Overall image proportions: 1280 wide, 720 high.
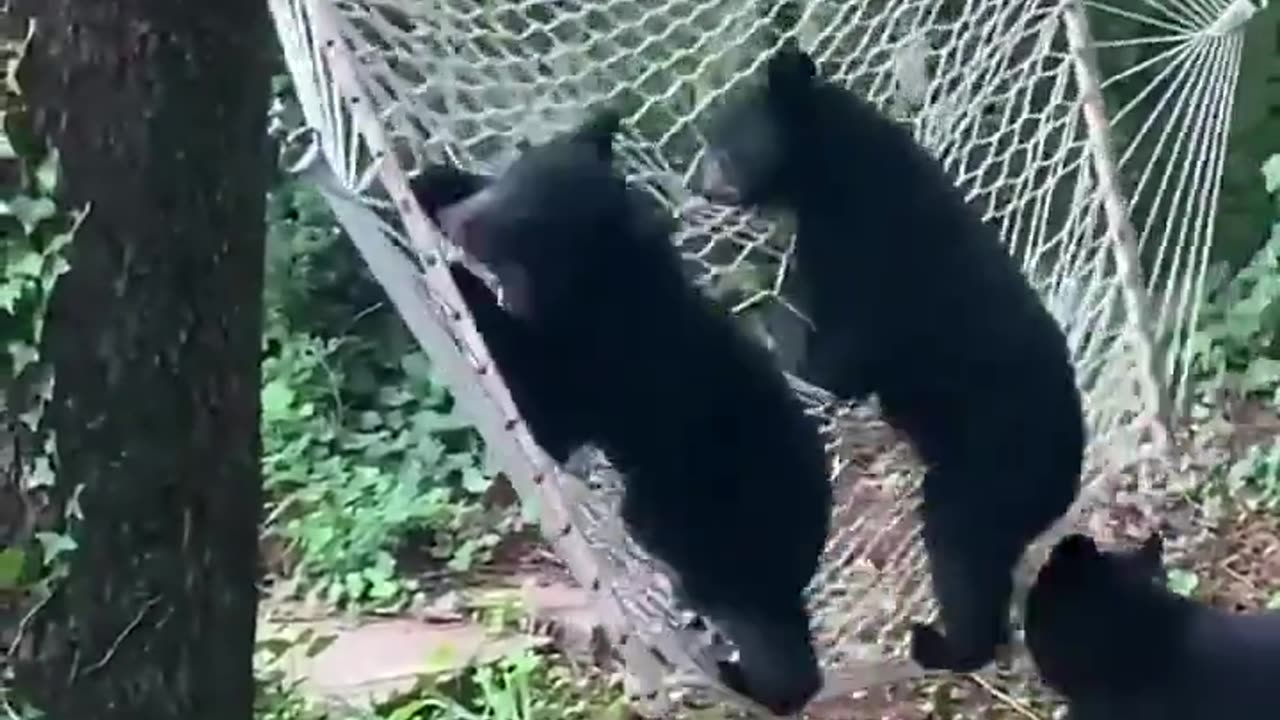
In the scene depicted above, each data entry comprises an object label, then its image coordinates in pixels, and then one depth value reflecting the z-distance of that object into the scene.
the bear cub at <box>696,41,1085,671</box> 6.29
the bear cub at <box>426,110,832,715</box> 6.16
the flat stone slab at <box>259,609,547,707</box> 7.30
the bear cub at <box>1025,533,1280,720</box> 5.94
